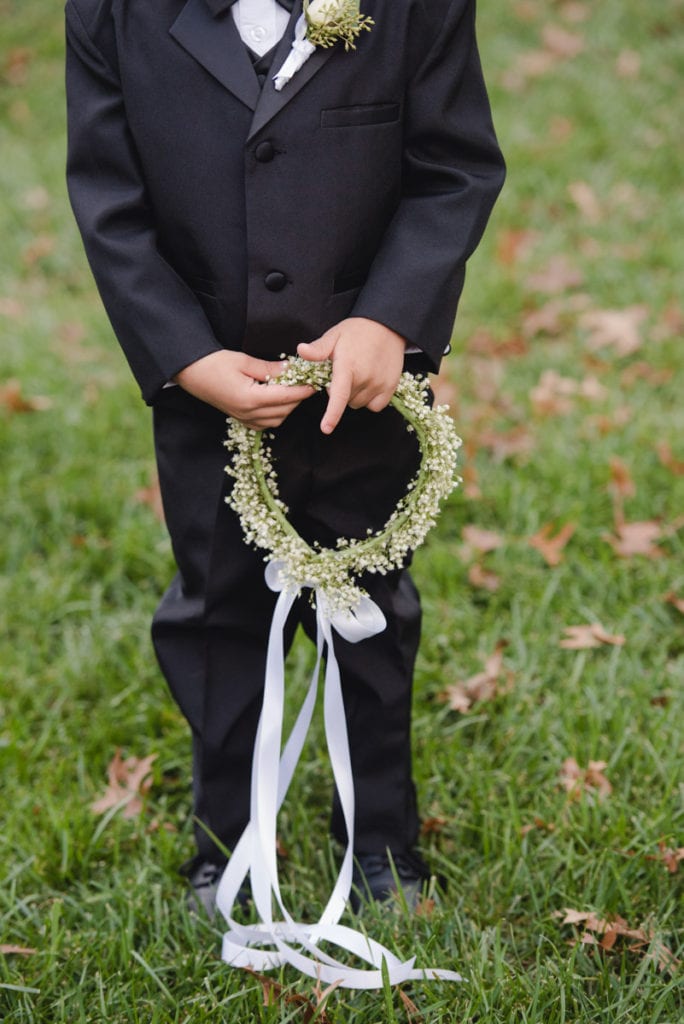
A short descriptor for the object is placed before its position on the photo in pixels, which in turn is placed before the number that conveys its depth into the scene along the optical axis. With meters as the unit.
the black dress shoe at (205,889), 2.11
